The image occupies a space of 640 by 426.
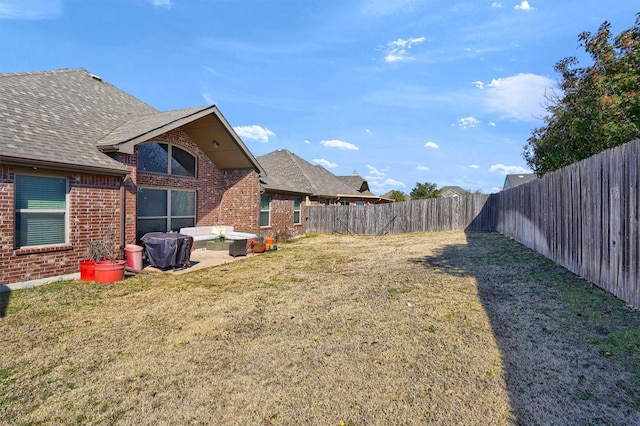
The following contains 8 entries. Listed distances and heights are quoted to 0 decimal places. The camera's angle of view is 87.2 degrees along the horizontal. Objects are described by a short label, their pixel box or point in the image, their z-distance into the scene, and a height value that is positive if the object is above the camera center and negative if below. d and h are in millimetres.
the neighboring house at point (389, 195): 50766 +3294
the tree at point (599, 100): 8344 +3241
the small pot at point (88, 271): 7996 -1377
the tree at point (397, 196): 47700 +2880
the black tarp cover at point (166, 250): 9359 -1009
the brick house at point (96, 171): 7395 +1222
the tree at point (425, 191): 46203 +3439
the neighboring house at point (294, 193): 16953 +1467
